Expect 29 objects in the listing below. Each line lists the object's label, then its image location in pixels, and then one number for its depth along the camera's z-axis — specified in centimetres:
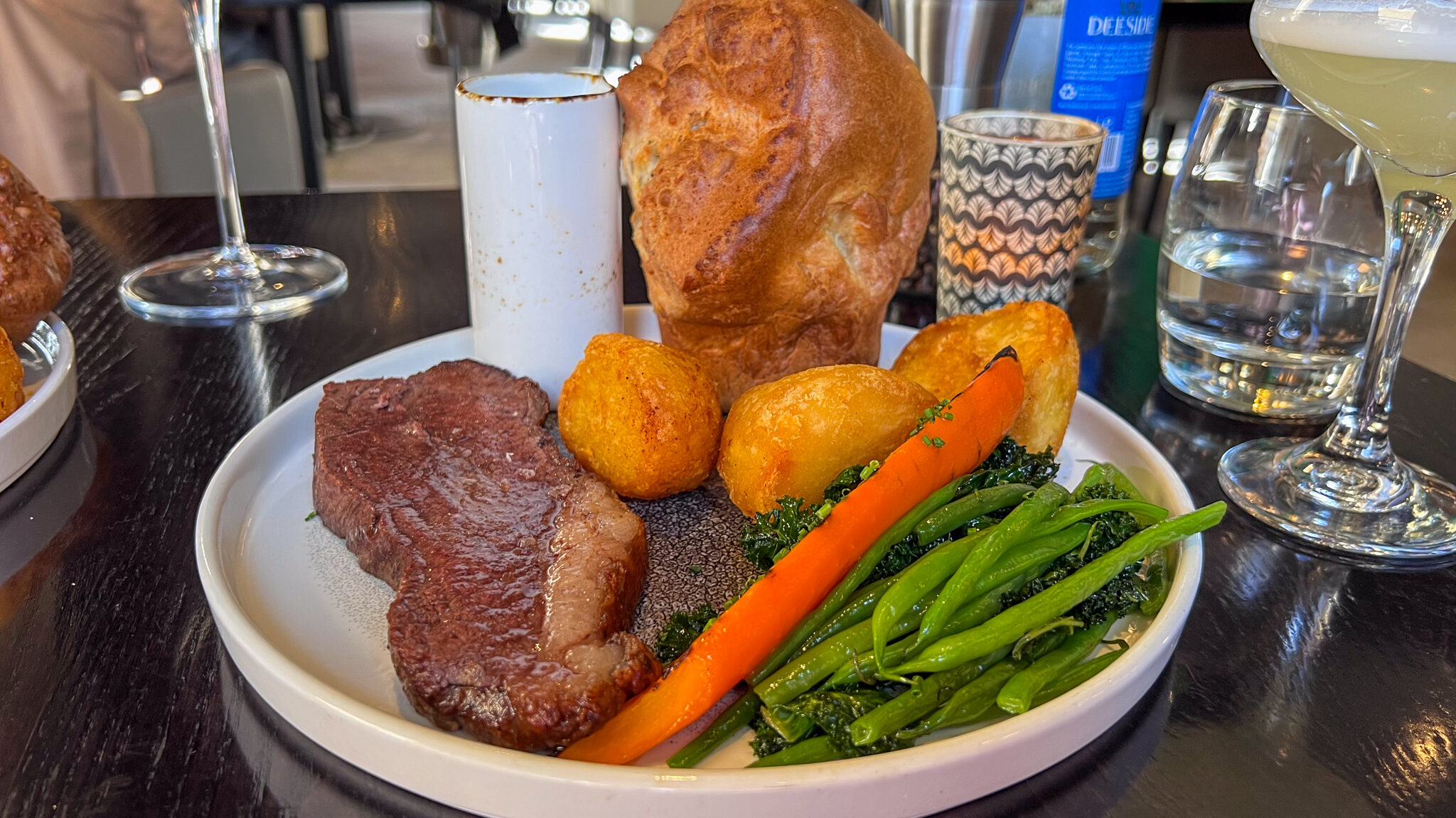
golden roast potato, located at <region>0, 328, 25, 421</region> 27
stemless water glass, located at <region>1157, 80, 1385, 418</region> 31
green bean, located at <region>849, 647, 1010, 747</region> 18
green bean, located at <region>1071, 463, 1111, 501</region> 25
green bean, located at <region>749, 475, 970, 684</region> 21
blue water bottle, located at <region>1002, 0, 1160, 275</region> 40
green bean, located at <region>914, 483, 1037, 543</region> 23
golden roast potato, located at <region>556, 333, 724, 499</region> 26
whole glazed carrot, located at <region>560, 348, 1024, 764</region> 18
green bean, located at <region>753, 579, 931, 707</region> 19
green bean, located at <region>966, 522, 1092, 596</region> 21
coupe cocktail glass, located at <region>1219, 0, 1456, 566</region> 22
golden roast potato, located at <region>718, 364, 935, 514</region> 25
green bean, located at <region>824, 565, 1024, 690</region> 19
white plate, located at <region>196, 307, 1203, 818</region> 16
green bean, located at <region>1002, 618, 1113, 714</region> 18
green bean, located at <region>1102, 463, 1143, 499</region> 26
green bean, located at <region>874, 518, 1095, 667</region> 20
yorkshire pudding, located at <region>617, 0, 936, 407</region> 28
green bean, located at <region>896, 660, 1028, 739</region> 19
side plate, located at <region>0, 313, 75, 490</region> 27
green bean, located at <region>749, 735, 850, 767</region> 18
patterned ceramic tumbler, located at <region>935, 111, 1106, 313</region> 35
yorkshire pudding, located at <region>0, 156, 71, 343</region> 31
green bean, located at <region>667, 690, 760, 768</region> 18
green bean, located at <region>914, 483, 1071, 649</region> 20
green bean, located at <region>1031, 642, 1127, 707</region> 19
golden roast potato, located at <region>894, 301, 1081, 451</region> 27
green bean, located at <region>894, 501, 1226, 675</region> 19
